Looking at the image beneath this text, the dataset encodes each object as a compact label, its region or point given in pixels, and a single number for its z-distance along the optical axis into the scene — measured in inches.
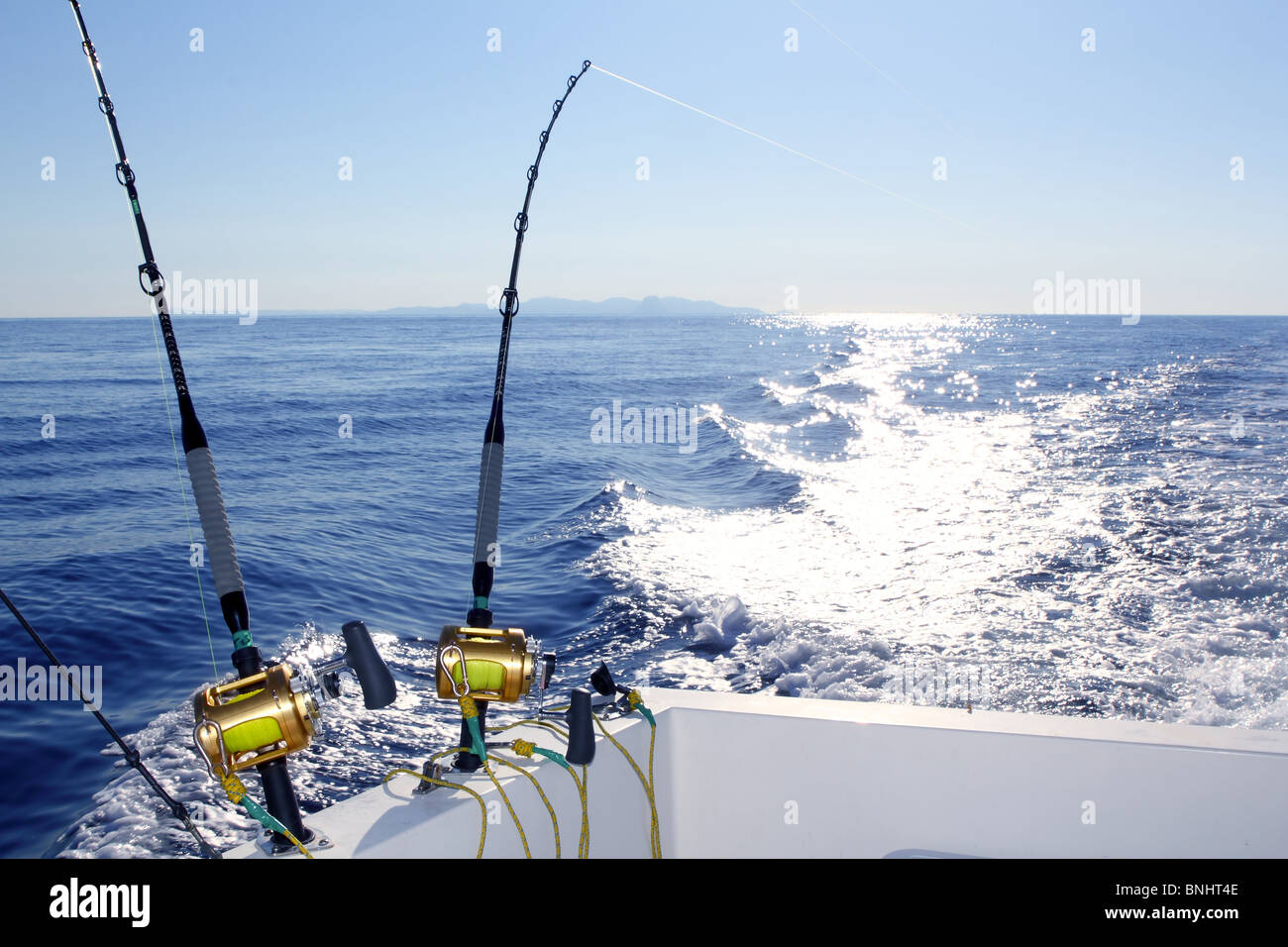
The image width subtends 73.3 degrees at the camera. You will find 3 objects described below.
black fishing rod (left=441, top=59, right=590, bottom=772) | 86.7
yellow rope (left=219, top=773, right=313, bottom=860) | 68.8
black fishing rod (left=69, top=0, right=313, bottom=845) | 72.9
